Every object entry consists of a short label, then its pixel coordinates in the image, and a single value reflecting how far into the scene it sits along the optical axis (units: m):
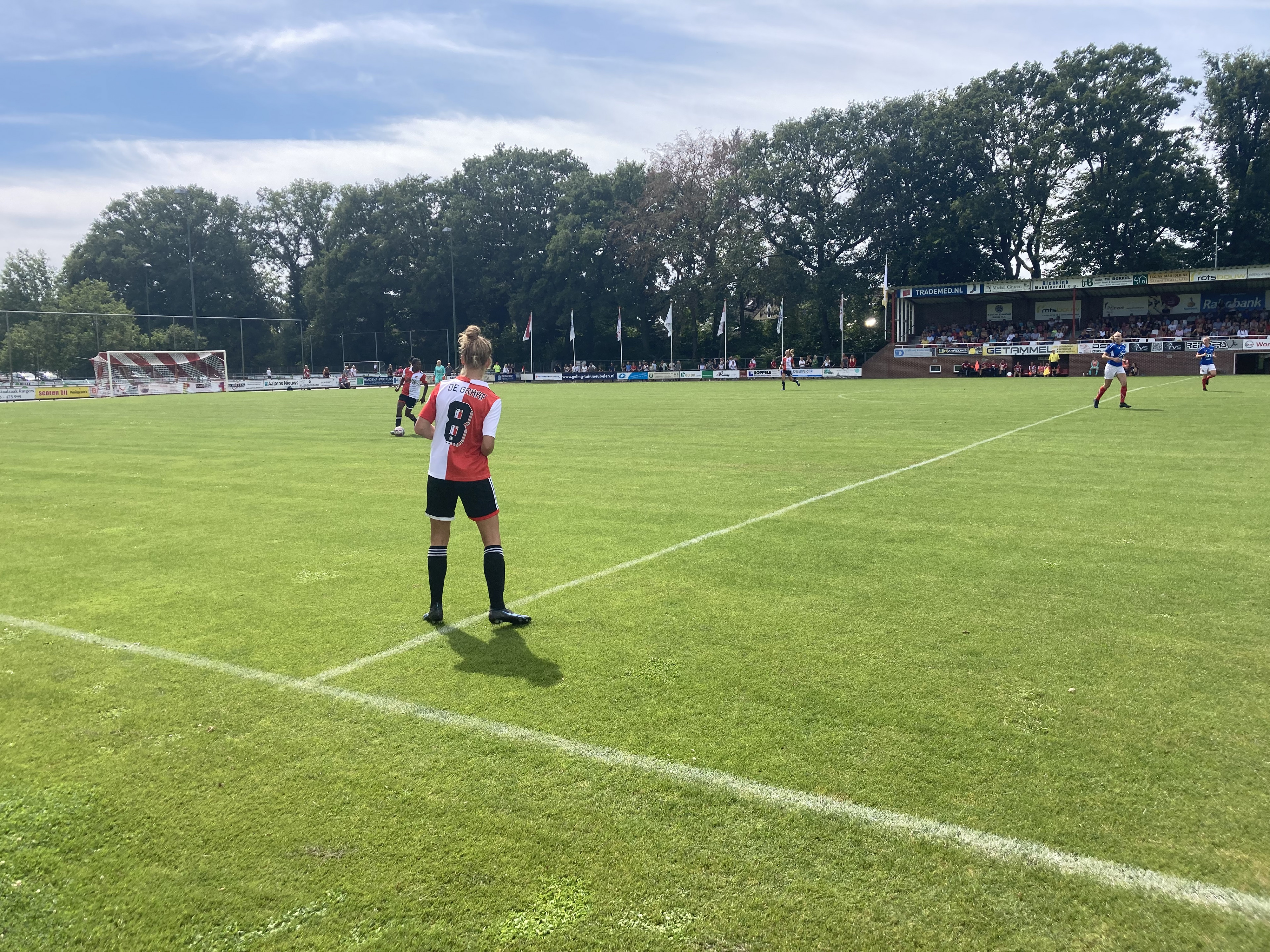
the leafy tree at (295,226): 96.62
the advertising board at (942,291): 55.44
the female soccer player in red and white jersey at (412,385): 19.97
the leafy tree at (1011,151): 59.12
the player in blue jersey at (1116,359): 22.12
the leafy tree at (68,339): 59.03
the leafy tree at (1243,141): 55.94
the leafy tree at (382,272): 84.69
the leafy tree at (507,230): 82.62
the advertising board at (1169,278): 49.09
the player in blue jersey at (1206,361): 28.41
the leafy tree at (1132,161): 56.41
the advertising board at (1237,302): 50.94
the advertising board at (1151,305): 53.00
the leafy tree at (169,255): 92.75
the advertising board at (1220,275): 47.41
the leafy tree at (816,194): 65.38
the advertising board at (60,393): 52.66
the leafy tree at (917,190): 61.91
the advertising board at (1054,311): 56.31
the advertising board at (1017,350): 51.84
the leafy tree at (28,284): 90.38
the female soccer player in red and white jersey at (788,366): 43.75
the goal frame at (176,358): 56.78
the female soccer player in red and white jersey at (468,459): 5.57
